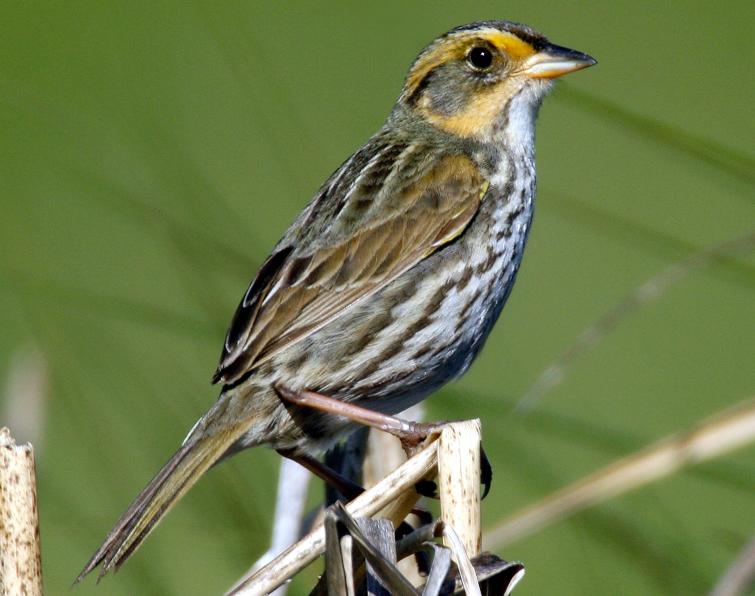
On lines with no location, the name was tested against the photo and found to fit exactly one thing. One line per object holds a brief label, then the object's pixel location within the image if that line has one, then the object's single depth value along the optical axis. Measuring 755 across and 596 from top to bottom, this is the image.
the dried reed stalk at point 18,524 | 4.62
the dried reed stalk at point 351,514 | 4.82
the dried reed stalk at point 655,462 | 5.52
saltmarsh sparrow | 6.41
